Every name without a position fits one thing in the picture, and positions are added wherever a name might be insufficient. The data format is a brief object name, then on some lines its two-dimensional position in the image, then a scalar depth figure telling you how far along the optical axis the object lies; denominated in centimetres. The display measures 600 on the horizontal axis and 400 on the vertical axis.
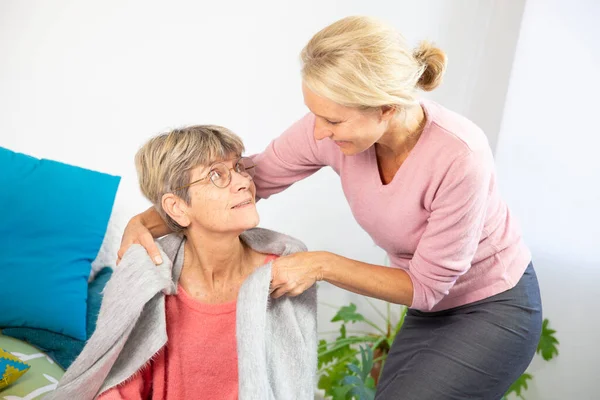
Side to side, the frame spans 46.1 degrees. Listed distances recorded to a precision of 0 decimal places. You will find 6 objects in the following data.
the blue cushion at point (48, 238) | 222
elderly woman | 158
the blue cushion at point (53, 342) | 219
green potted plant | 259
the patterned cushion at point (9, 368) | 185
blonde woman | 148
